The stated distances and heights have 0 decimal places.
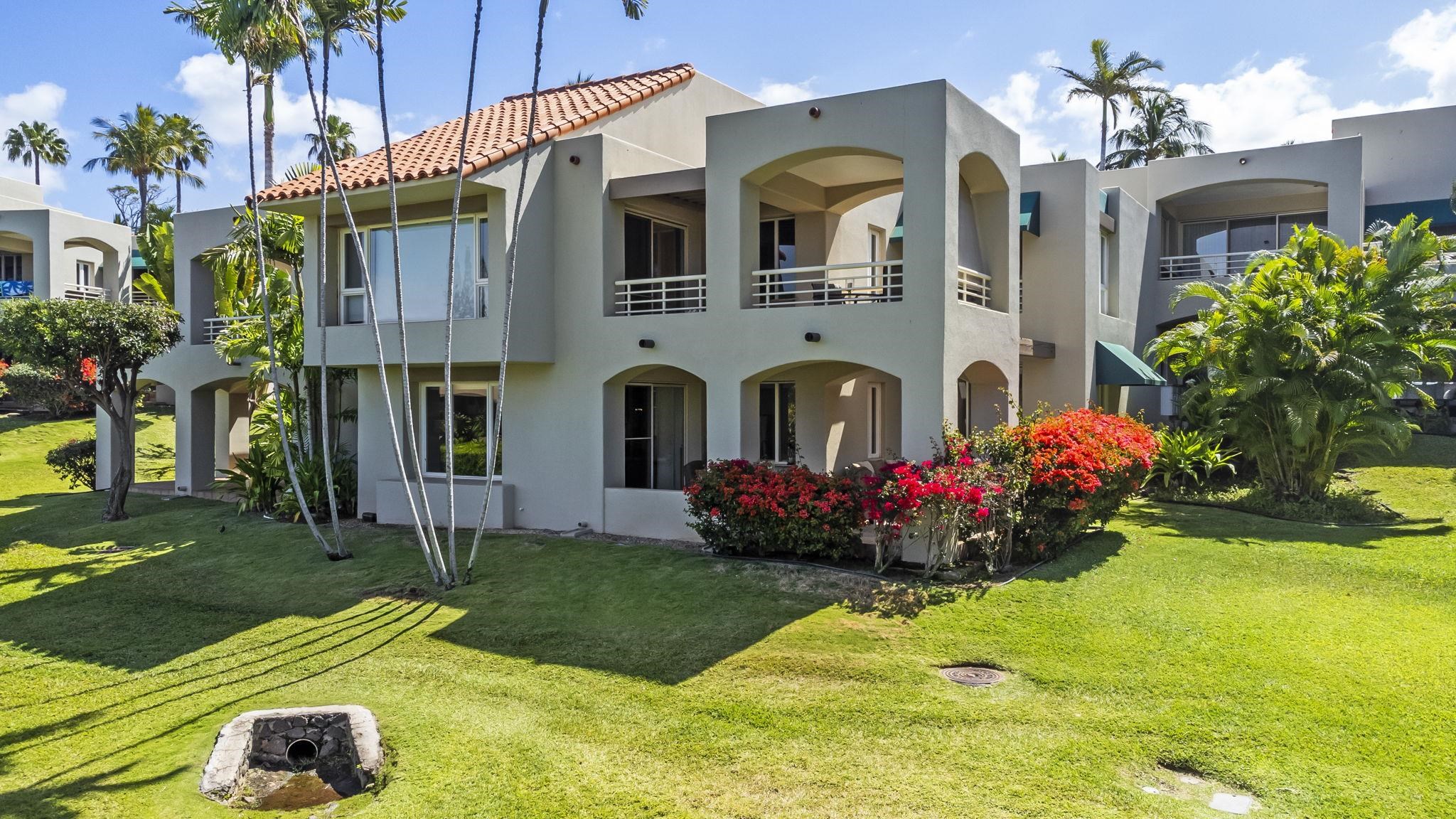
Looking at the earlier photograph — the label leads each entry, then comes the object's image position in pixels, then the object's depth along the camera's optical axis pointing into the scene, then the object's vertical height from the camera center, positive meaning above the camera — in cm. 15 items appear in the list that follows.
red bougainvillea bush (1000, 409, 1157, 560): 1473 -114
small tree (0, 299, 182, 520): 1973 +103
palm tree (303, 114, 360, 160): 4312 +1139
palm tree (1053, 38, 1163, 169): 4006 +1312
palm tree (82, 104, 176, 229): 4941 +1261
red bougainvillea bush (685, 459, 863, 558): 1470 -171
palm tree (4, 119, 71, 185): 5691 +1445
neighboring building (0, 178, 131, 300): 3550 +532
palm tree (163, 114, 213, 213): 5075 +1340
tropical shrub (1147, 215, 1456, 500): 1819 +95
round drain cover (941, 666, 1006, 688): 1061 -303
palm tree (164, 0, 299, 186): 1357 +522
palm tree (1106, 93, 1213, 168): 4075 +1102
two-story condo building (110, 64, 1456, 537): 1572 +210
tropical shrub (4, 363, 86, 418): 2231 +13
